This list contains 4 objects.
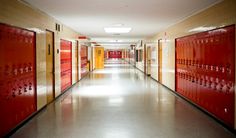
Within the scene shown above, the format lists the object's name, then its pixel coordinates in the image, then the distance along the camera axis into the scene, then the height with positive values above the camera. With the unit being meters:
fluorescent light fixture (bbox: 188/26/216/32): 4.50 +0.88
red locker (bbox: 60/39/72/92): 7.37 -0.03
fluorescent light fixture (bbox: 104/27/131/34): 8.39 +1.58
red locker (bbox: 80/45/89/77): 12.10 +0.31
